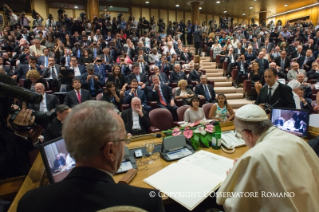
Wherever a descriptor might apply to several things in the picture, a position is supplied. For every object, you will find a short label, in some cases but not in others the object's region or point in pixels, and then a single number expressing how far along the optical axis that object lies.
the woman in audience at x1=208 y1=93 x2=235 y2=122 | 3.61
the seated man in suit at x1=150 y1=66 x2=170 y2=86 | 5.66
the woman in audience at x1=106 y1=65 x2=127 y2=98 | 5.29
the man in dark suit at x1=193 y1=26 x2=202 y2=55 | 10.13
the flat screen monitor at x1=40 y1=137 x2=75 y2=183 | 1.22
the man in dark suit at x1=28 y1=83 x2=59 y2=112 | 3.77
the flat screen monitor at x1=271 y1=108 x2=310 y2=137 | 2.04
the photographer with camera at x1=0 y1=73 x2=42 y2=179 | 1.11
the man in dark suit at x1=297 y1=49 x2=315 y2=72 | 7.11
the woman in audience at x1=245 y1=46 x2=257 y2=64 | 7.78
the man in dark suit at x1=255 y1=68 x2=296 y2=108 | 2.74
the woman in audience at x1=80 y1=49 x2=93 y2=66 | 6.48
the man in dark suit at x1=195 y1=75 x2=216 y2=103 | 5.34
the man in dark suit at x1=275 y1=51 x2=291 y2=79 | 7.24
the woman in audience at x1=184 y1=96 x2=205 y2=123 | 3.49
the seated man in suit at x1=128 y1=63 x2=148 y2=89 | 5.44
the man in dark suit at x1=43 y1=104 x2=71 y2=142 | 2.22
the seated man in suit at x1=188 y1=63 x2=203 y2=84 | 6.26
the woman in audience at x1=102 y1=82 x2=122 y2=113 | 4.50
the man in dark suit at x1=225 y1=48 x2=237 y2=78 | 7.84
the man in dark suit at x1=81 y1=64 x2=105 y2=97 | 5.20
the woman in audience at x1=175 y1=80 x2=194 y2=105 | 4.97
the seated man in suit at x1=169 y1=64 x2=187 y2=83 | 6.20
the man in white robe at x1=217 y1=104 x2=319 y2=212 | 0.99
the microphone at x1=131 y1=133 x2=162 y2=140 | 2.11
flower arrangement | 1.92
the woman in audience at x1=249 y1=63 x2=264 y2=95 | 6.23
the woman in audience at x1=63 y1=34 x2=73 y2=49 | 7.71
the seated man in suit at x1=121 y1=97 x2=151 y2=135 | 3.38
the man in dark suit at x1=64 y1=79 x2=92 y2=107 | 4.27
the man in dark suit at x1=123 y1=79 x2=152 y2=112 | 4.50
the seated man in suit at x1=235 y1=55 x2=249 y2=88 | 7.09
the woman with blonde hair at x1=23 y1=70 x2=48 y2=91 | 4.21
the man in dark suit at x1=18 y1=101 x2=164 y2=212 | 0.63
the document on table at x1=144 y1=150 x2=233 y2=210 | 1.25
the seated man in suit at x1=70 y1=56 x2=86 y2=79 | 5.66
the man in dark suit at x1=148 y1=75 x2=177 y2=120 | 4.78
